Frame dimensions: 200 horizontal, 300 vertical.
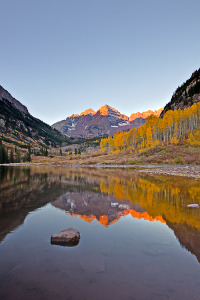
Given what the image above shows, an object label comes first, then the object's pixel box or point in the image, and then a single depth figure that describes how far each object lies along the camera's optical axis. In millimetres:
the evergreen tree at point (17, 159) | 190125
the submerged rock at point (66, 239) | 11399
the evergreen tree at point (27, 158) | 194262
